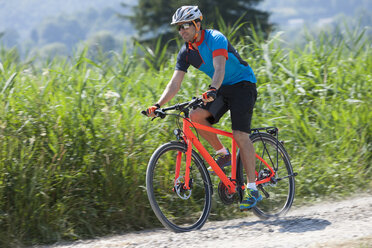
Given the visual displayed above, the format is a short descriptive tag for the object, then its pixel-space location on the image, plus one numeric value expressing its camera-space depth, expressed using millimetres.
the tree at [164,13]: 55000
